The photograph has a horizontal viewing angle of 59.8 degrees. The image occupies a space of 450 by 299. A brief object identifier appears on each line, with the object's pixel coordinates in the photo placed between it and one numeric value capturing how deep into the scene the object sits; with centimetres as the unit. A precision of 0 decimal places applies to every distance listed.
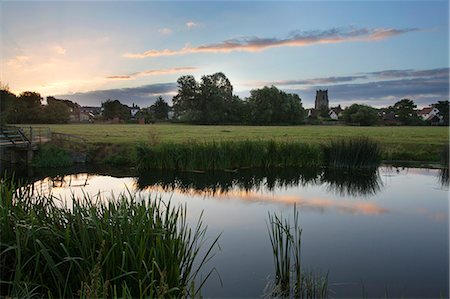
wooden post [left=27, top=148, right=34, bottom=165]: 2244
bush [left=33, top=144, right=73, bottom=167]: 2194
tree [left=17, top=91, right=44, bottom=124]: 5541
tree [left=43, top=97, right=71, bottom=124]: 5917
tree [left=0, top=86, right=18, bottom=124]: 2921
